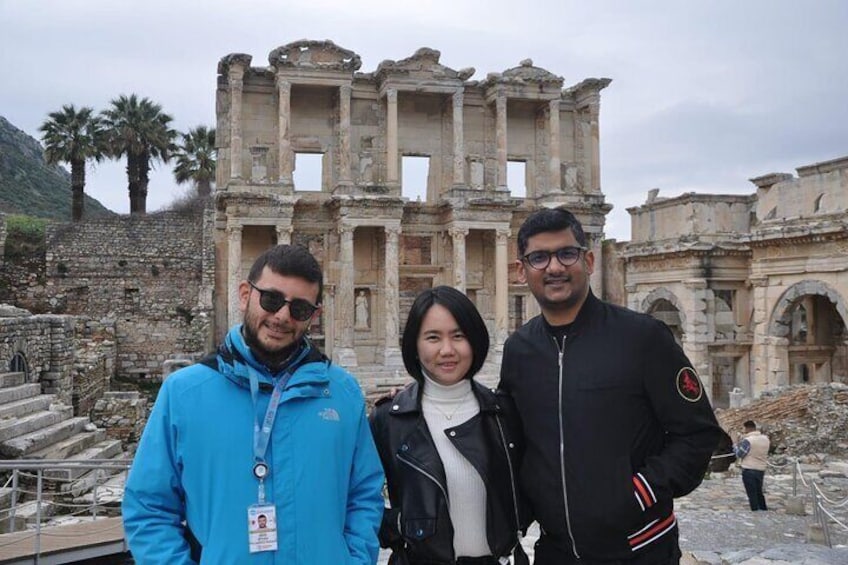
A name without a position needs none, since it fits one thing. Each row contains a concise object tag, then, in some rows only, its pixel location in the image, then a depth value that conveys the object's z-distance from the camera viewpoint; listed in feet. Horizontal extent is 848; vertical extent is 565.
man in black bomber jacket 10.32
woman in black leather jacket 10.49
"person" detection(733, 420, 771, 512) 34.55
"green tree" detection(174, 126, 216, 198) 122.52
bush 93.09
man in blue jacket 9.04
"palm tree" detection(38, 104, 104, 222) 110.22
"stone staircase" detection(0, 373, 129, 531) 30.96
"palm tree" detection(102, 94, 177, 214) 113.80
